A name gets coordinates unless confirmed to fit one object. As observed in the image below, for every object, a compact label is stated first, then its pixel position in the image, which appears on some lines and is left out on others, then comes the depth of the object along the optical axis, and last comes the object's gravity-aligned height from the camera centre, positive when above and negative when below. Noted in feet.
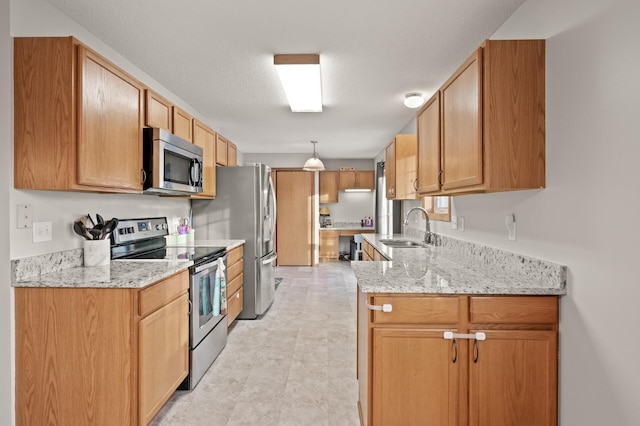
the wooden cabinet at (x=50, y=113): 5.87 +1.59
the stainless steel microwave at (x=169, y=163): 8.19 +1.15
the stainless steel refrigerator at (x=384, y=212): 18.81 -0.15
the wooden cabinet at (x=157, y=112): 8.23 +2.39
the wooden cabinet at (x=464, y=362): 5.25 -2.26
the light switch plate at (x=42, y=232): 6.21 -0.41
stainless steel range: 8.25 -1.68
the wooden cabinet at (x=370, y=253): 10.42 -1.51
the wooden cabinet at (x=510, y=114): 5.65 +1.52
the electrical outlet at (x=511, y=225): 6.68 -0.29
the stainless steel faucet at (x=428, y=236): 11.87 -0.88
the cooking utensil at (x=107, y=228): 7.36 -0.39
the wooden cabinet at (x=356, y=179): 25.95 +2.22
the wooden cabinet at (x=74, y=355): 5.76 -2.35
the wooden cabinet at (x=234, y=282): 11.53 -2.48
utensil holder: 7.18 -0.87
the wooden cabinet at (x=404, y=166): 12.76 +1.57
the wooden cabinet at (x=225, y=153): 13.43 +2.30
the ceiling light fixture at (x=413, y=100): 11.84 +3.67
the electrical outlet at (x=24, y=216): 5.88 -0.12
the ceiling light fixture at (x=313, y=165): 19.74 +2.49
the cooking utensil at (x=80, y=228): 7.12 -0.38
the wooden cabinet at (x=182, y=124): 9.68 +2.42
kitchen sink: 11.96 -1.19
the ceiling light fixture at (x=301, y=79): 8.84 +3.60
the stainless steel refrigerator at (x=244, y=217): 13.08 -0.29
